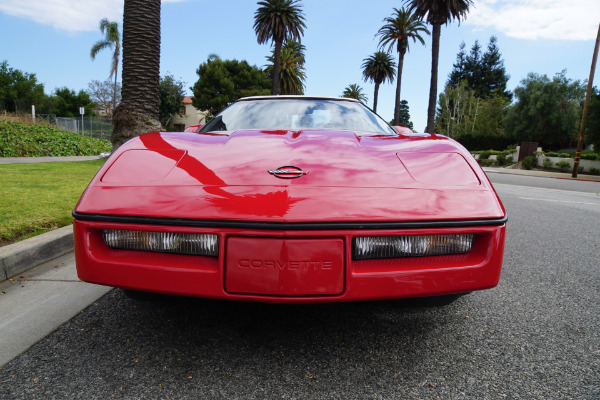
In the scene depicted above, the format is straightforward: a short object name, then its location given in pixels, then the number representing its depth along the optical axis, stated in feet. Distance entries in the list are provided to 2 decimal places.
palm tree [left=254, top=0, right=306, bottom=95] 100.63
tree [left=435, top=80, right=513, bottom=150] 139.54
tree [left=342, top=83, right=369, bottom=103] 206.80
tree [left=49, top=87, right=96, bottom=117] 158.40
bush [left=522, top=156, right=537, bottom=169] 89.92
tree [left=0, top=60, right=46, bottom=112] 133.69
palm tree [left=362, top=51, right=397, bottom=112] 148.97
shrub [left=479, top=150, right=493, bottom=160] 119.65
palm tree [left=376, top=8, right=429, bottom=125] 109.60
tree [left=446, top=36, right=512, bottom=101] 209.87
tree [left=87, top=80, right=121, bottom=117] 150.92
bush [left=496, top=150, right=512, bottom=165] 108.88
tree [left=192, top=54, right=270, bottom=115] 160.76
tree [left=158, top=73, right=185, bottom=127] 162.90
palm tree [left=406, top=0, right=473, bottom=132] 74.97
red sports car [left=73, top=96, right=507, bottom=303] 4.58
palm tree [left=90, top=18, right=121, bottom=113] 110.01
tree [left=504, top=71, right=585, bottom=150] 124.06
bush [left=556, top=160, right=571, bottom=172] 81.20
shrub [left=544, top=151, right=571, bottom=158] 85.25
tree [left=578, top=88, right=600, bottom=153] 71.59
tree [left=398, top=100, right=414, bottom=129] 306.06
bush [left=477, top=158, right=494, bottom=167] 112.37
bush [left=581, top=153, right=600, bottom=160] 75.00
